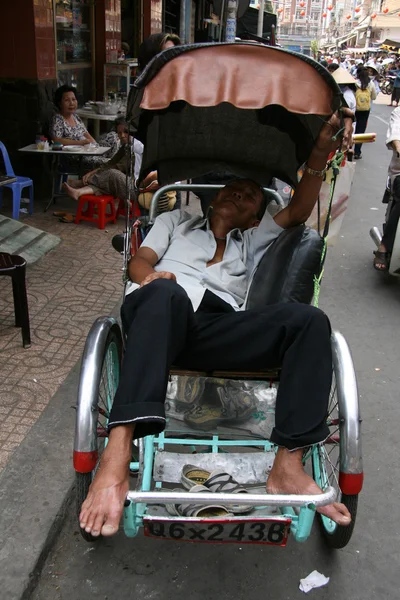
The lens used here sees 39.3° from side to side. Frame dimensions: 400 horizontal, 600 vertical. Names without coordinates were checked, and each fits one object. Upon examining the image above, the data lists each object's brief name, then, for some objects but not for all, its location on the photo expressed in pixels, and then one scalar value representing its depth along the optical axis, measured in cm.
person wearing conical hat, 834
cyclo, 189
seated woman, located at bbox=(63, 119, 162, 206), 618
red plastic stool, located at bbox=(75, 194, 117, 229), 649
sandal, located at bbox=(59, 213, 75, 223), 668
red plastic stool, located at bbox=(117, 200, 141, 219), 664
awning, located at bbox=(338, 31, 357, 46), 8066
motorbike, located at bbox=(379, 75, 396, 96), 3233
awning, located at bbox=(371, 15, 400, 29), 6162
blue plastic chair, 605
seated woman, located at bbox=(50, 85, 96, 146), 695
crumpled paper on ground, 219
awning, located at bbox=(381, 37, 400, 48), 4720
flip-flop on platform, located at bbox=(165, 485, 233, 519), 192
